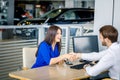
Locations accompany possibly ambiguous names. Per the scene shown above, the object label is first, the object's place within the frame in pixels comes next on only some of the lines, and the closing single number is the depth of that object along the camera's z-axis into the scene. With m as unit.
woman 3.91
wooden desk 3.22
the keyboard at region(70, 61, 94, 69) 3.78
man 3.29
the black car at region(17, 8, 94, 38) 11.93
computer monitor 4.15
